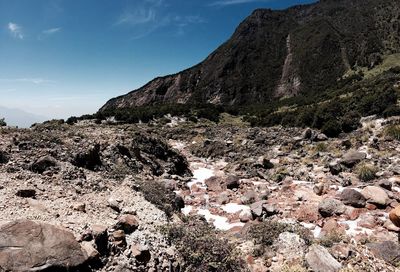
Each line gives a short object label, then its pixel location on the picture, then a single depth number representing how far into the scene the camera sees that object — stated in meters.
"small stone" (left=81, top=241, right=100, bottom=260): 6.58
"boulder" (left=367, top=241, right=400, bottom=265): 7.59
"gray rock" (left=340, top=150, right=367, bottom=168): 16.58
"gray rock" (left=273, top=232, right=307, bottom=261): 7.82
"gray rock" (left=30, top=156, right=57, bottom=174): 11.32
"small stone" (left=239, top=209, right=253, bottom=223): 11.41
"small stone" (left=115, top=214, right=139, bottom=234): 8.16
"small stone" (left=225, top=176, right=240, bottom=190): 15.58
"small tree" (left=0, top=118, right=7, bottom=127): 20.92
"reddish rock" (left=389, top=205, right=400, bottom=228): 8.98
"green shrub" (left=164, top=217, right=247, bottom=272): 7.50
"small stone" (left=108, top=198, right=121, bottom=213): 9.83
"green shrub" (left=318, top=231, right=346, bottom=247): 8.20
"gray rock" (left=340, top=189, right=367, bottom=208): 11.31
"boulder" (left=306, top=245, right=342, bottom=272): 7.14
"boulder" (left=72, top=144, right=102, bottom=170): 13.48
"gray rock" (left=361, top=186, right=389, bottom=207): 11.12
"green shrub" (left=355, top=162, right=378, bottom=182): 14.31
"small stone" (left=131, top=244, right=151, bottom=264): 7.22
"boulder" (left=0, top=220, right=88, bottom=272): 5.86
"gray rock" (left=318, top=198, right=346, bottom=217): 10.87
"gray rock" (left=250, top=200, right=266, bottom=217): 11.48
